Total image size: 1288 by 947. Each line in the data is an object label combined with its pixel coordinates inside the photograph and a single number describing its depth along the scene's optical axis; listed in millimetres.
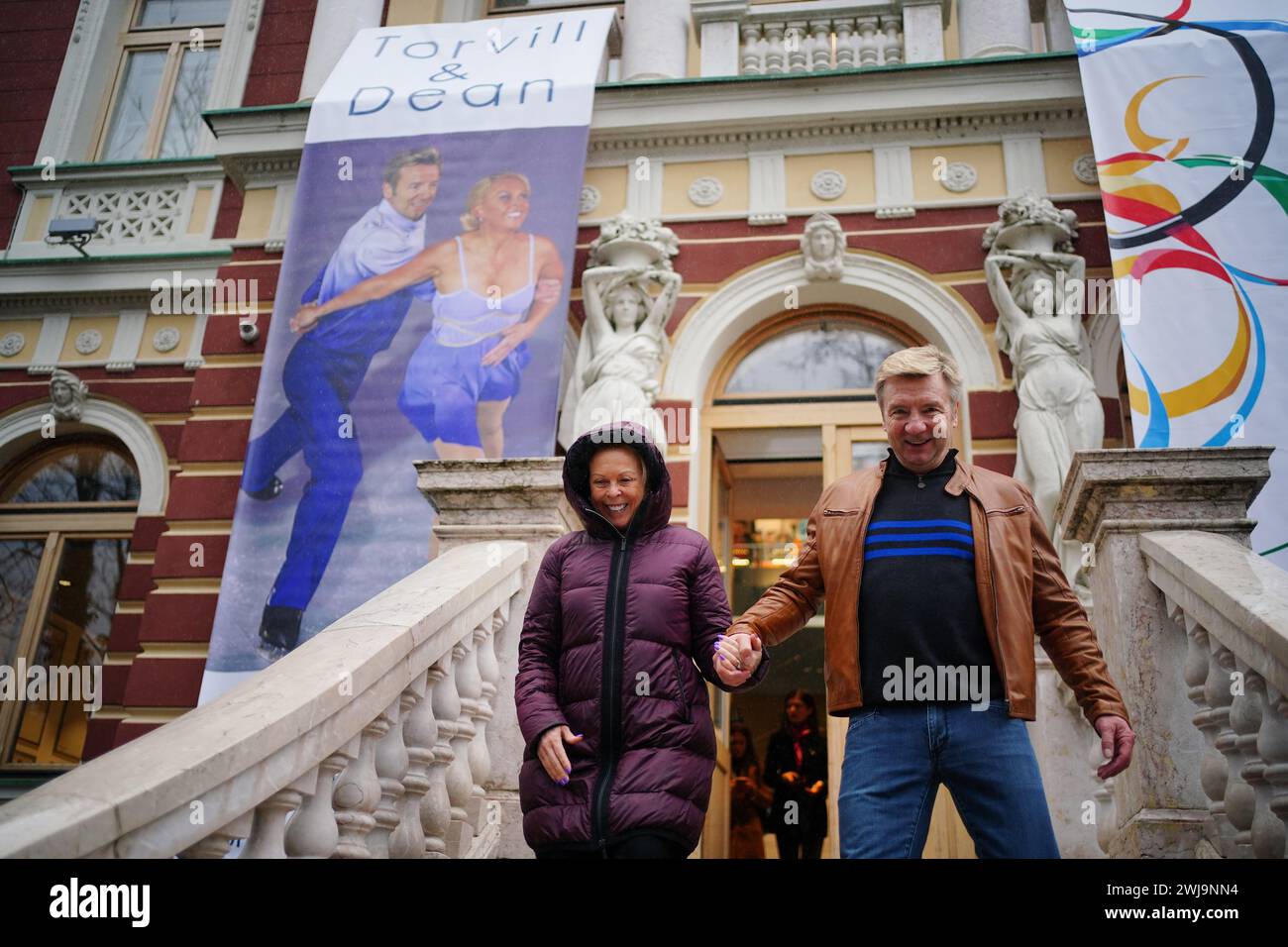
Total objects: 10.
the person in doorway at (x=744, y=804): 8164
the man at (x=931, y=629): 2729
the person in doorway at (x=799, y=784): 7680
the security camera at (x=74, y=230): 10422
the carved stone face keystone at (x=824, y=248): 8289
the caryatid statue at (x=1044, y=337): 6902
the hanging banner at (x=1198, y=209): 6555
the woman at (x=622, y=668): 2812
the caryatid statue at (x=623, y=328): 7367
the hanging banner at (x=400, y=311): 7652
